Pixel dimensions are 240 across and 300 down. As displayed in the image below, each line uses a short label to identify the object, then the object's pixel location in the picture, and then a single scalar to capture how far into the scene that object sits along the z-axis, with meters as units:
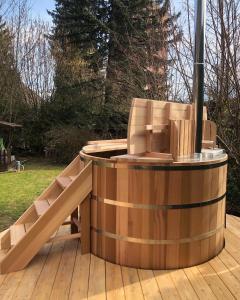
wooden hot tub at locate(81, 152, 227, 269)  2.31
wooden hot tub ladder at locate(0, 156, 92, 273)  2.41
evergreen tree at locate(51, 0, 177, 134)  9.71
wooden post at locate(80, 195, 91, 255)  2.59
